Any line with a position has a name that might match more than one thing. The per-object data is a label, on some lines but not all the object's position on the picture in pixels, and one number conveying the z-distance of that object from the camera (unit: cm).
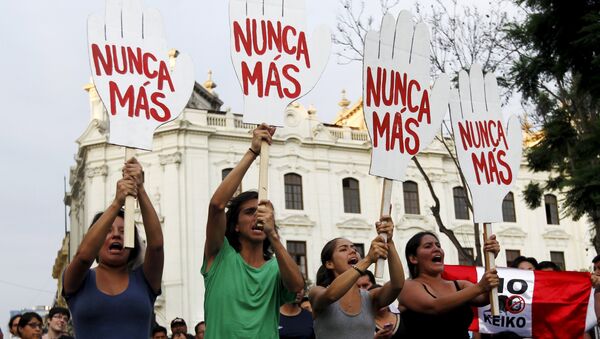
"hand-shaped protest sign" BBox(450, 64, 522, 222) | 679
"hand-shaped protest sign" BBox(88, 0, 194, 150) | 535
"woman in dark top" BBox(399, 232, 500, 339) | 578
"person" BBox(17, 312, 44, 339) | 814
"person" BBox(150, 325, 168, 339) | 1022
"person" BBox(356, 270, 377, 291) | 660
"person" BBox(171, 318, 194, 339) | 1026
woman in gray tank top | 523
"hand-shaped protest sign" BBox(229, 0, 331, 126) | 563
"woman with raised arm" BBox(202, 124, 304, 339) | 482
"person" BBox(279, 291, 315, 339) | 704
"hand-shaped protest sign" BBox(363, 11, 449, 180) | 610
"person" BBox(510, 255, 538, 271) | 894
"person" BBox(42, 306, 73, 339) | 823
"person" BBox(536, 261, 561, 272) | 934
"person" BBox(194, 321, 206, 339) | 1021
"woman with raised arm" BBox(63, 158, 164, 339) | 455
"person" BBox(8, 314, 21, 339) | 856
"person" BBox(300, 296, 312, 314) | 780
